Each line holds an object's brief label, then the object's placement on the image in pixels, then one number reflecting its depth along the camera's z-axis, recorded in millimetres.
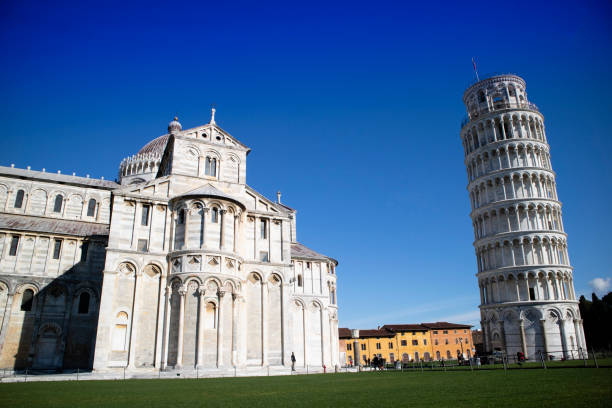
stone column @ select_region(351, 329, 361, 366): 45719
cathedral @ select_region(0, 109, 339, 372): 26625
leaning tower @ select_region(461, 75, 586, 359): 43781
